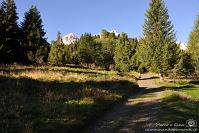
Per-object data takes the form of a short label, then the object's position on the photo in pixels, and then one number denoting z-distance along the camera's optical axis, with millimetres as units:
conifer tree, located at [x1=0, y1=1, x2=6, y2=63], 56531
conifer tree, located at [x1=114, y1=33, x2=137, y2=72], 80688
